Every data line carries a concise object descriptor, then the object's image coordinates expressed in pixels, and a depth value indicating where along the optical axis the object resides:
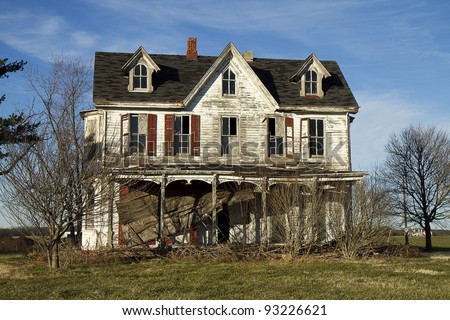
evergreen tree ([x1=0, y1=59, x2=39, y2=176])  25.53
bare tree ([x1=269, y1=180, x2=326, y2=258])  19.36
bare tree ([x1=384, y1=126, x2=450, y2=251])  35.50
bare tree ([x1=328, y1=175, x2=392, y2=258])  19.81
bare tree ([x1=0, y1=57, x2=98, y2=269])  16.12
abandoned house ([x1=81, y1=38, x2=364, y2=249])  22.33
